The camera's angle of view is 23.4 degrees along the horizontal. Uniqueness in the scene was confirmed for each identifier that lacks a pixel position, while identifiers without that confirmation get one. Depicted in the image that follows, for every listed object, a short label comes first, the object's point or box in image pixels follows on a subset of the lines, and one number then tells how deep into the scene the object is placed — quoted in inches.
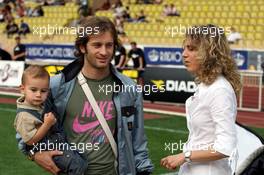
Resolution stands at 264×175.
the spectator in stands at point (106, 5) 1229.7
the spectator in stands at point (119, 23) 1027.4
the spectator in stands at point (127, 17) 1072.7
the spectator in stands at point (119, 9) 1077.1
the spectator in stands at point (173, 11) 1018.1
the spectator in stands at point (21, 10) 1222.9
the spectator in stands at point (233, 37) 873.5
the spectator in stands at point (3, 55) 853.8
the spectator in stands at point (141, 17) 1048.8
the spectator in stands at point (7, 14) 1184.9
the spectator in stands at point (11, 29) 1130.0
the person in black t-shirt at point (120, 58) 707.4
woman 126.1
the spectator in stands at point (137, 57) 700.7
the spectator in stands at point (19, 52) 831.1
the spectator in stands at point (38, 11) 1177.4
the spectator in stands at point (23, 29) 1128.8
